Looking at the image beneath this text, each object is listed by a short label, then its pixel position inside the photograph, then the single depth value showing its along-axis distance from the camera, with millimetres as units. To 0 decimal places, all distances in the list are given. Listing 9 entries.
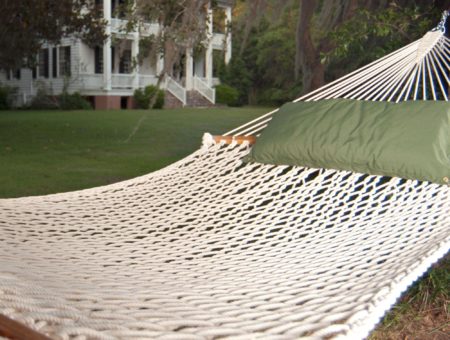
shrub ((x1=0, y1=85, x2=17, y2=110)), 13414
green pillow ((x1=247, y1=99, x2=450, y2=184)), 2176
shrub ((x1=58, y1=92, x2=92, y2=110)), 13344
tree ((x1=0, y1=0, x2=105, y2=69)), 6223
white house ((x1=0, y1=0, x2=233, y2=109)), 14312
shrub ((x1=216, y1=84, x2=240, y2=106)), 16062
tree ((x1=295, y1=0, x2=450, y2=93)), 3256
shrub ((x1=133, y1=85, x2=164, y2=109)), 14172
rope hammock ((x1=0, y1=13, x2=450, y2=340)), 997
